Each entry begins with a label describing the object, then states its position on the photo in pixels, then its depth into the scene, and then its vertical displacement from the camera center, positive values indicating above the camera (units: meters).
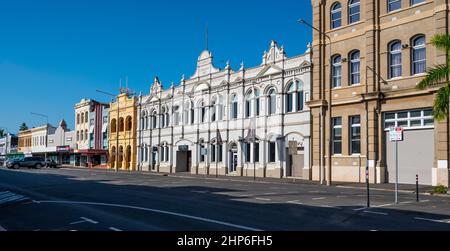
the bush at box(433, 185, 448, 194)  23.27 -1.87
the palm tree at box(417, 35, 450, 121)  22.52 +3.08
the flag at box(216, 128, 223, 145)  46.19 +1.00
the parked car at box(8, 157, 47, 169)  69.00 -2.08
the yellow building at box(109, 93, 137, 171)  63.84 +2.45
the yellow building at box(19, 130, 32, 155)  106.83 +1.46
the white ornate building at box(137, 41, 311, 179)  38.66 +2.73
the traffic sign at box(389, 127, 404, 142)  18.28 +0.63
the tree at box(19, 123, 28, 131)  141.43 +6.48
